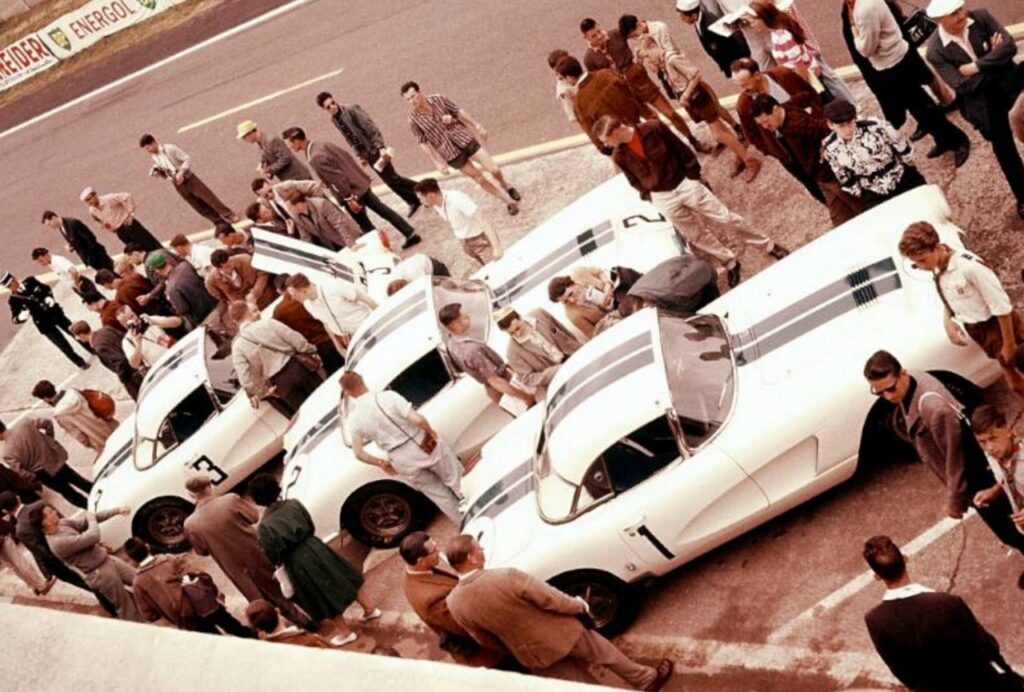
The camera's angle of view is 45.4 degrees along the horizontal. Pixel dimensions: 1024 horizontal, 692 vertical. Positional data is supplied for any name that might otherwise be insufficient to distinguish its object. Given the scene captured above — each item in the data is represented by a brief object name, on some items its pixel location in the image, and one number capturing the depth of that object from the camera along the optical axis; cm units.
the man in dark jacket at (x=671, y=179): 982
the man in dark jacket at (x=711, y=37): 1159
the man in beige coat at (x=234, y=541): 926
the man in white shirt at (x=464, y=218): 1116
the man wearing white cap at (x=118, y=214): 1570
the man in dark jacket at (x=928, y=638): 536
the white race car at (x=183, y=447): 1148
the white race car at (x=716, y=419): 758
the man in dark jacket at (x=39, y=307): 1548
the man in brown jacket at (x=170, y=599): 916
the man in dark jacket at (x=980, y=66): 854
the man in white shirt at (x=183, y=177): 1567
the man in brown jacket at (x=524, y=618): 688
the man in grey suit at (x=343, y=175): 1323
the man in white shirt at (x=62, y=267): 1518
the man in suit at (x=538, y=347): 938
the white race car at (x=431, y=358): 993
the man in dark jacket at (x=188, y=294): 1309
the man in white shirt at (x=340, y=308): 1134
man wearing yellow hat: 1385
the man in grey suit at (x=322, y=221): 1285
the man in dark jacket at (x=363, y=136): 1352
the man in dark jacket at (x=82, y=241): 1617
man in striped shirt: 1247
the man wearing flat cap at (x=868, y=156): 847
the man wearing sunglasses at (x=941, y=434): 612
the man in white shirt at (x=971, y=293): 683
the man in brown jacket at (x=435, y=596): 741
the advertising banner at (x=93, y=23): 2783
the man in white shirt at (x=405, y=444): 904
